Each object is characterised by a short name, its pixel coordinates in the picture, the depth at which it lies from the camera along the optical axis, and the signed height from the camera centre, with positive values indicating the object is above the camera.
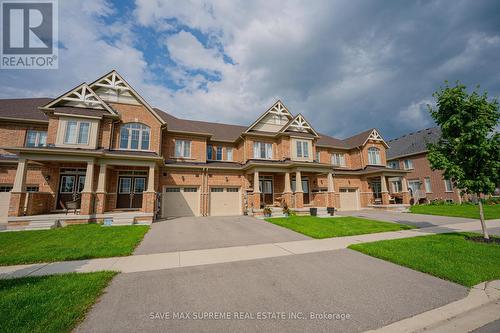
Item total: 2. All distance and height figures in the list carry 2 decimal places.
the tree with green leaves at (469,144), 8.71 +2.17
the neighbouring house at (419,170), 26.28 +3.49
